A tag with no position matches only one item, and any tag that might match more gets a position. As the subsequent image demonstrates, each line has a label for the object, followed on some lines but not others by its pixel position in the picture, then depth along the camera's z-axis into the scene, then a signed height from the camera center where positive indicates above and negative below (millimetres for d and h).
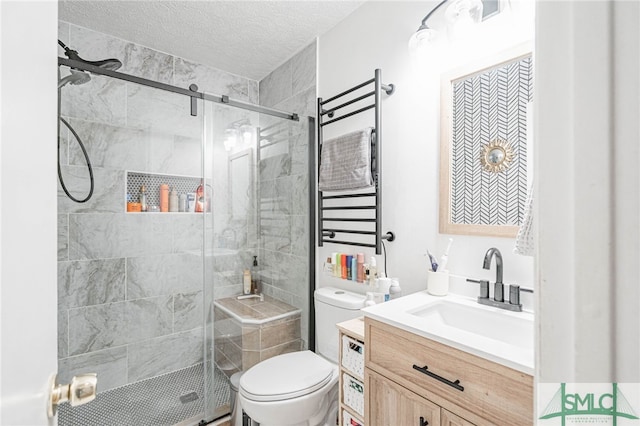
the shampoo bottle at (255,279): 1998 -439
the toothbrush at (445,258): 1298 -196
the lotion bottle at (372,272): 1608 -317
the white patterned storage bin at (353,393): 1260 -767
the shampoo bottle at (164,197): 2082 +109
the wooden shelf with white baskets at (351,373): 1258 -679
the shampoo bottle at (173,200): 2119 +90
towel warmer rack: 1541 +140
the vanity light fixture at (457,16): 1191 +796
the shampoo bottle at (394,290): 1432 -363
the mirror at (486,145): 1135 +278
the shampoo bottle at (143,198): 2016 +99
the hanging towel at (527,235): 784 -58
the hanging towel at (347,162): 1588 +283
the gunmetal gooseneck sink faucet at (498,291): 1102 -293
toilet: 1345 -802
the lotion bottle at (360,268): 1714 -310
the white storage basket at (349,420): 1278 -885
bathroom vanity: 783 -453
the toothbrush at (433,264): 1336 -224
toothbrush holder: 1304 -300
